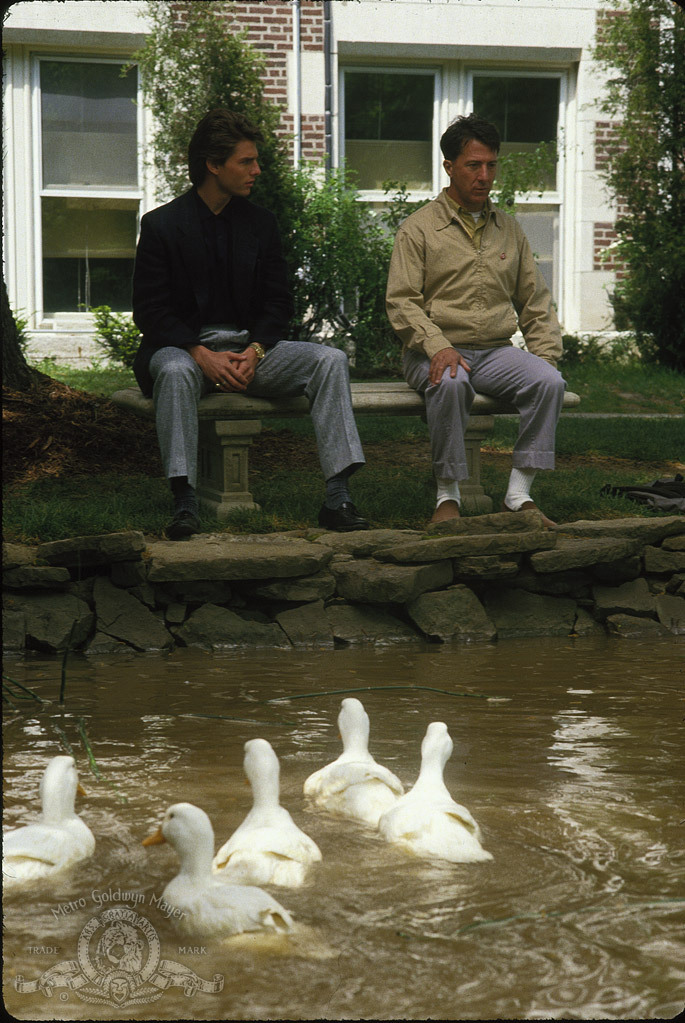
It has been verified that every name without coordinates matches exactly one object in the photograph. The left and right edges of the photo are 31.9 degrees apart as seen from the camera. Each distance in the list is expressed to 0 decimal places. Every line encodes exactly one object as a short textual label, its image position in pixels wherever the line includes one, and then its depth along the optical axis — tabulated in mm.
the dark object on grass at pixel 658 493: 6492
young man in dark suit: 5770
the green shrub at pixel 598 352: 13117
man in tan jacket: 5980
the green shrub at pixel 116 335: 12281
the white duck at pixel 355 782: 3307
